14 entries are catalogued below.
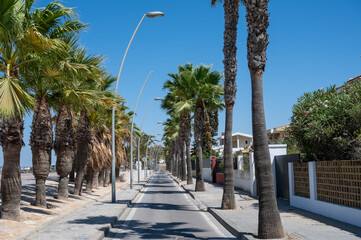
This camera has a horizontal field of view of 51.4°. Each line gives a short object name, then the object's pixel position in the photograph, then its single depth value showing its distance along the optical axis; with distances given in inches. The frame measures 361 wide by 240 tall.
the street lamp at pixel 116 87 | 763.4
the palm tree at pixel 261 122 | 351.6
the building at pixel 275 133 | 1877.7
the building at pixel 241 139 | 3226.1
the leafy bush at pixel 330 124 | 547.8
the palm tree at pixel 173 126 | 2075.5
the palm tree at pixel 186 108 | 1138.0
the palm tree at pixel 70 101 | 619.5
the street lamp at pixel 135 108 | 1226.7
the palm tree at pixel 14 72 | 432.8
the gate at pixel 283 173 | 697.8
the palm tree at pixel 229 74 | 635.5
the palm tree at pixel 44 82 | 496.4
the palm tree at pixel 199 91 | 1043.3
